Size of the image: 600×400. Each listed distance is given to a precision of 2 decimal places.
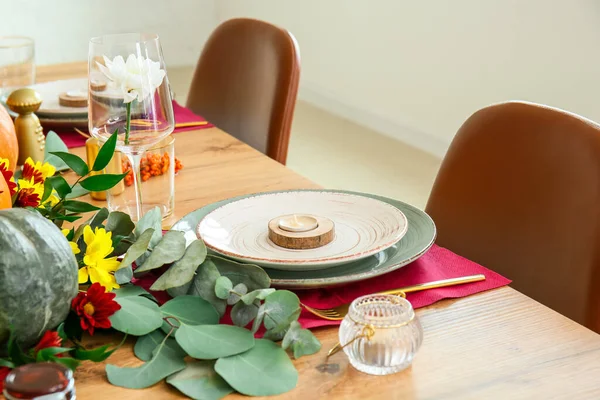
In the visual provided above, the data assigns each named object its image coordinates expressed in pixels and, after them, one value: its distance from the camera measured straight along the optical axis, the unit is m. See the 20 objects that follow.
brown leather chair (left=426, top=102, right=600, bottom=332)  1.05
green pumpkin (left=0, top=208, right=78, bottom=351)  0.68
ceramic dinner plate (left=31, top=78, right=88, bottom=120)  1.52
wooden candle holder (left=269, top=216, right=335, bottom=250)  0.91
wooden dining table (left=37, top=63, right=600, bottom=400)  0.70
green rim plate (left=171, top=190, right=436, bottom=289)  0.85
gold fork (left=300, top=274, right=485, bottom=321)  0.82
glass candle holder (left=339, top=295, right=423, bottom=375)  0.71
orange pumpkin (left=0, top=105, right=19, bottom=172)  1.14
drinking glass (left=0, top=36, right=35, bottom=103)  1.40
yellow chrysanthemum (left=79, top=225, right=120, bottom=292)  0.81
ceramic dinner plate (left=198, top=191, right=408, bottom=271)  0.87
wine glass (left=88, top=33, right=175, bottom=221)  0.93
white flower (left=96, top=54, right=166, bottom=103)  0.92
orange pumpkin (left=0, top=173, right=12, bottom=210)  0.83
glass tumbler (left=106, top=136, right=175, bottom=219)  1.09
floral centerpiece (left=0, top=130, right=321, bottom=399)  0.71
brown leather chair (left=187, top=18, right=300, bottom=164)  1.75
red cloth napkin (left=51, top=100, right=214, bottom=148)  1.48
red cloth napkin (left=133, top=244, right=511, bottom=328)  0.85
